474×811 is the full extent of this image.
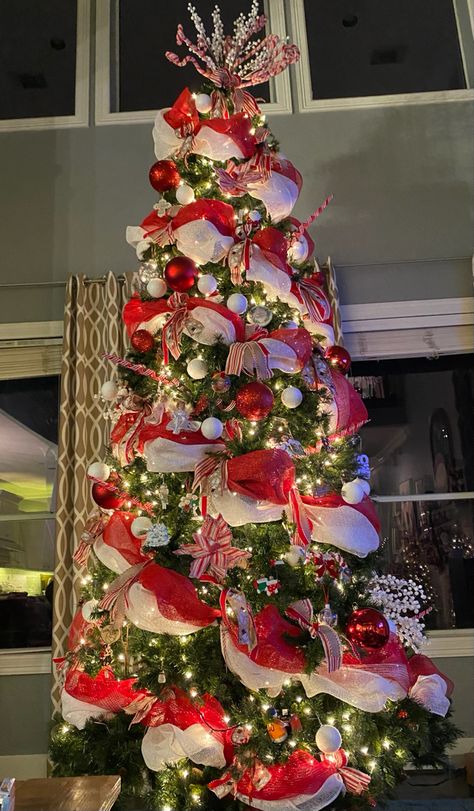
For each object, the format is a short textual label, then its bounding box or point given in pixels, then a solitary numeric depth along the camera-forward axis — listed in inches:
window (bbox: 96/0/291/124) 125.1
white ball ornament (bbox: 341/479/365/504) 61.2
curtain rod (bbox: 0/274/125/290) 115.9
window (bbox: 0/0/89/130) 126.3
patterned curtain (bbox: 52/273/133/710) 99.6
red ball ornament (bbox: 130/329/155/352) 72.9
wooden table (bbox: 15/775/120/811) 37.2
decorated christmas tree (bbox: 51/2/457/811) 55.3
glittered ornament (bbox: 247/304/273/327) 66.9
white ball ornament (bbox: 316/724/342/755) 52.1
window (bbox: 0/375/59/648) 106.9
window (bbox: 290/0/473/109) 125.4
